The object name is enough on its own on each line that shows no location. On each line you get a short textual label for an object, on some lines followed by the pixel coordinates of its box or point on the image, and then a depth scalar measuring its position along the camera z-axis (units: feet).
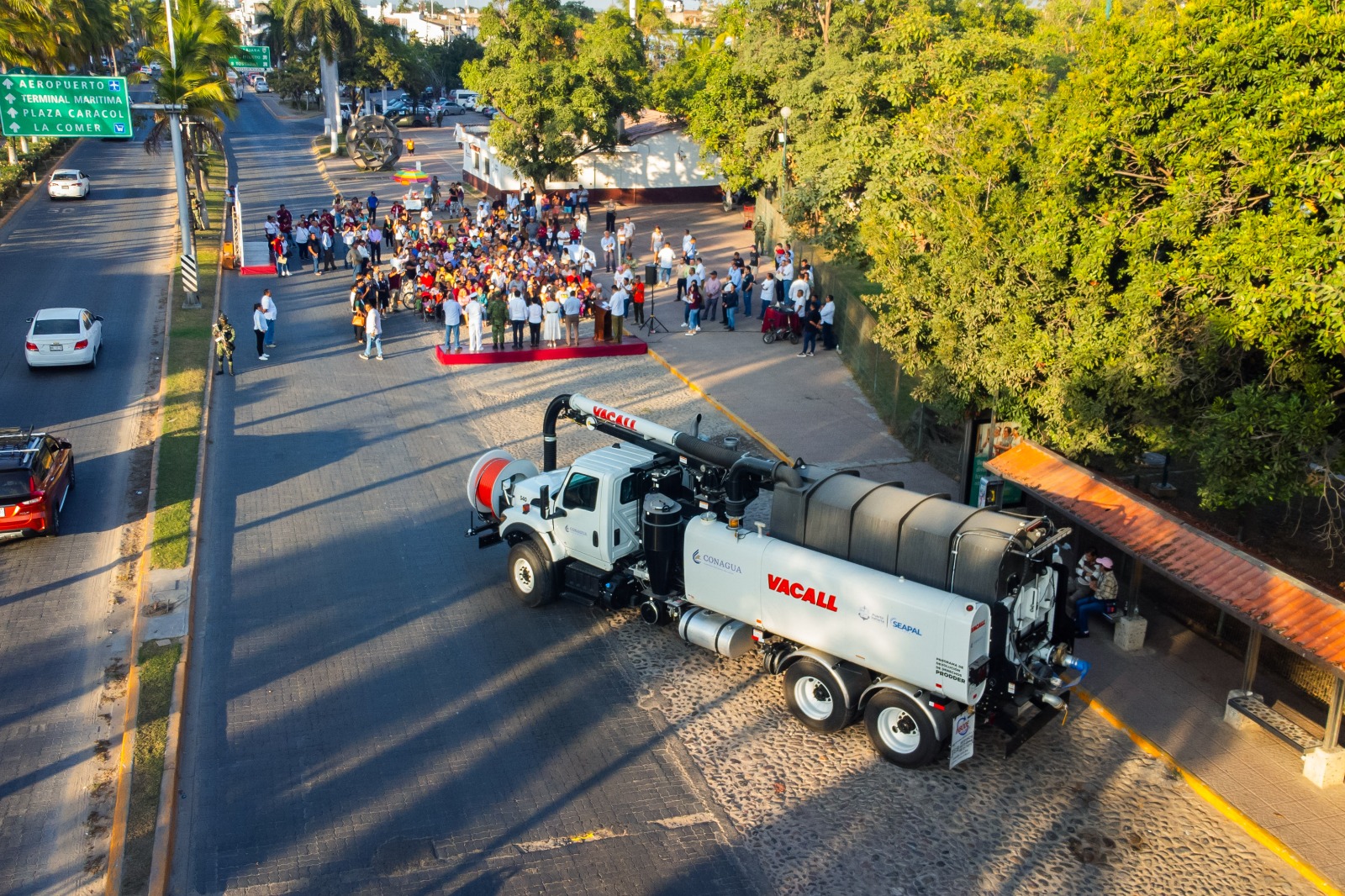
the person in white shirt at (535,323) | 85.10
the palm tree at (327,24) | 188.96
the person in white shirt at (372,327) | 81.56
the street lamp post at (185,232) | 96.99
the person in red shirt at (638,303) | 92.94
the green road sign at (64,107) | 91.91
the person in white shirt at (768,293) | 92.94
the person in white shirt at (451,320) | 82.64
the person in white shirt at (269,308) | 81.00
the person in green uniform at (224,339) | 77.40
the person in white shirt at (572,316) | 85.15
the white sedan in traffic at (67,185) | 153.79
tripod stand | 93.35
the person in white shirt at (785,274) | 94.58
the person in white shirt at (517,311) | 84.28
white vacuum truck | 34.47
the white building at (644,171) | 157.17
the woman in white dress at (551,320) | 85.46
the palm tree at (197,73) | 109.91
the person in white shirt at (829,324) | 86.43
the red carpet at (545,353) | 84.07
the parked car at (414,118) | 268.82
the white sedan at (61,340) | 76.43
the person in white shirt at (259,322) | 80.84
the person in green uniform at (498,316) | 83.71
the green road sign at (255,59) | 157.44
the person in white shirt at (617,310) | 86.48
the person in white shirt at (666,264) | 107.96
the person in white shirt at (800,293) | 88.22
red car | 50.29
